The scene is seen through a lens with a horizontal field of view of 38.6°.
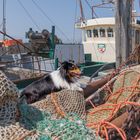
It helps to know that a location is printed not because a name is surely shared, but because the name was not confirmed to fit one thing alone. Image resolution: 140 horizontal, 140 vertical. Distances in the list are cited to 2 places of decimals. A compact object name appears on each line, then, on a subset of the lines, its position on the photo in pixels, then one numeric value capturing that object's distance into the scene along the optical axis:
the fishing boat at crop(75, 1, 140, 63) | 8.17
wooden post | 4.04
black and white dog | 2.87
